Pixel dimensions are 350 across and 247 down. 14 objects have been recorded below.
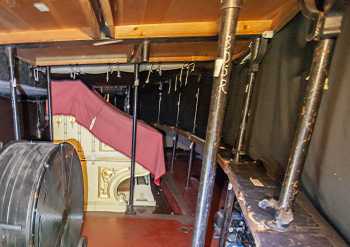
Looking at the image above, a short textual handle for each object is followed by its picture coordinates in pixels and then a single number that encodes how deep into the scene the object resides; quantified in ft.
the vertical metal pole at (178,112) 13.73
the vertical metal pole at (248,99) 5.51
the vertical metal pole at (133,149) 9.36
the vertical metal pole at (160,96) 15.08
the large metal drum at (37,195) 4.12
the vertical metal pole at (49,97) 9.21
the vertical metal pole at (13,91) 6.57
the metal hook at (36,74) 9.27
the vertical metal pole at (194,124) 11.24
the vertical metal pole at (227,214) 5.82
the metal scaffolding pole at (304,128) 2.50
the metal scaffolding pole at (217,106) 2.68
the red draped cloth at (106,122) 9.85
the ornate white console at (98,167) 10.21
